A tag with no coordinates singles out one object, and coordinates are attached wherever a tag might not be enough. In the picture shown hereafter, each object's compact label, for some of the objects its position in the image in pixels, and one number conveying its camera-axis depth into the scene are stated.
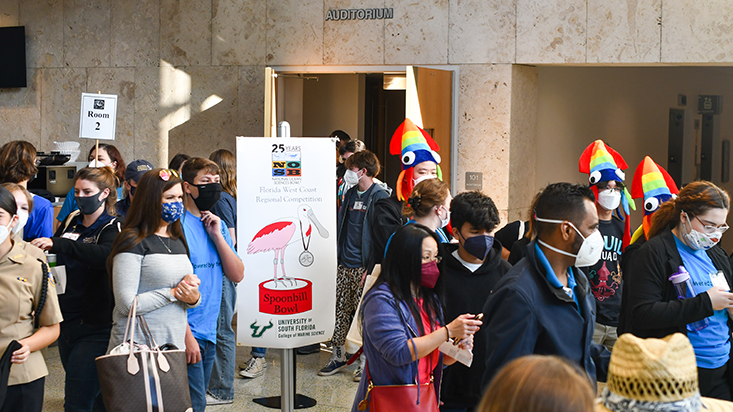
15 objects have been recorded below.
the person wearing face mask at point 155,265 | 2.97
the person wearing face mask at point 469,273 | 2.94
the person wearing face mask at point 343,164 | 5.57
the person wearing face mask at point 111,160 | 5.83
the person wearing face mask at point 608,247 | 4.29
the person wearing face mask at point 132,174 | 5.02
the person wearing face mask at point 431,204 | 3.55
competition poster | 3.87
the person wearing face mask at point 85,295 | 3.41
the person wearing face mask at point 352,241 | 5.27
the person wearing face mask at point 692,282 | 2.96
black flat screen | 8.64
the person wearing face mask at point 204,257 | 3.44
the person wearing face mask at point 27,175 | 4.37
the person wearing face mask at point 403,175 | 4.20
